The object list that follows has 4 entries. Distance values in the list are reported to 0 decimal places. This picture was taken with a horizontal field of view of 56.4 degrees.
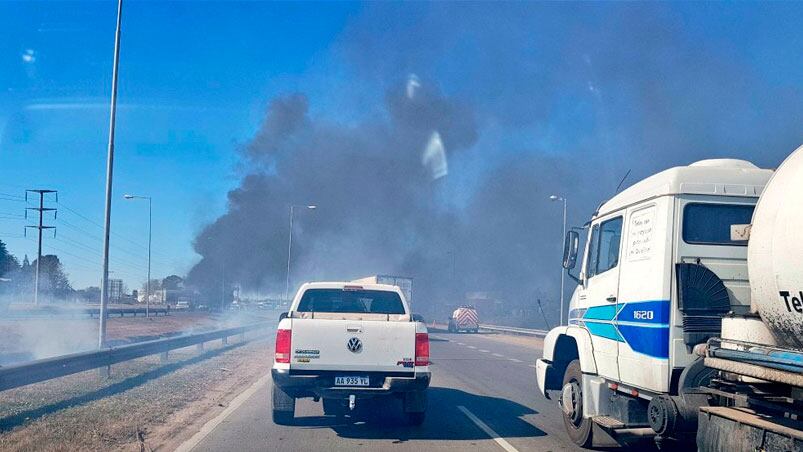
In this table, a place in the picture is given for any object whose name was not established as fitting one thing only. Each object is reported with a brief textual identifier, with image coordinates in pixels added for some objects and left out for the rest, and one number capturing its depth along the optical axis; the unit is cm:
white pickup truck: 872
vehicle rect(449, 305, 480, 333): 4488
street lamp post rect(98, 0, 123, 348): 1725
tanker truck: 502
